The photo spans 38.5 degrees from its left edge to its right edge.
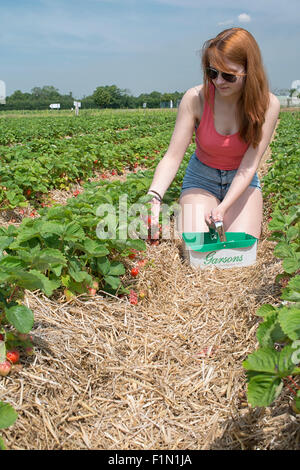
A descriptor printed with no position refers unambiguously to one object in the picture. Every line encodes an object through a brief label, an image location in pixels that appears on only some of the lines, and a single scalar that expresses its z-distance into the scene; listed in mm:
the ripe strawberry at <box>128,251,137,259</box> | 3020
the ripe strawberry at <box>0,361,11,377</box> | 1754
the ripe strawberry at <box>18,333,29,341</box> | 1863
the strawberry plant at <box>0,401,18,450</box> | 1365
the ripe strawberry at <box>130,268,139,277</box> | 2912
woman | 3021
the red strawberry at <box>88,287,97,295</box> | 2574
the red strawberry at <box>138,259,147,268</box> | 3088
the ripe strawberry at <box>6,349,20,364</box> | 1812
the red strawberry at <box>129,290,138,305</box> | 2770
